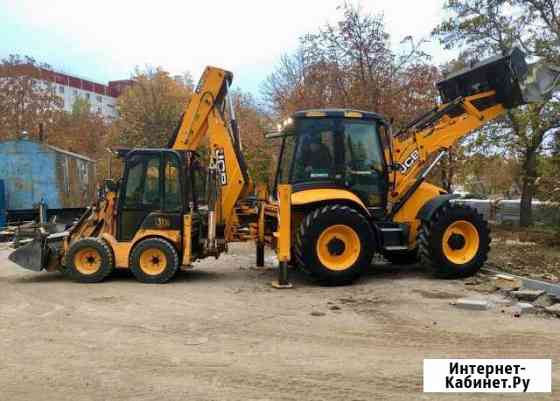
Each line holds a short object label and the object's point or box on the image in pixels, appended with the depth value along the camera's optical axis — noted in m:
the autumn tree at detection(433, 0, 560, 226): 15.53
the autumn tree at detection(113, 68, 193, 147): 27.22
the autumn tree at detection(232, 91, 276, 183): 20.97
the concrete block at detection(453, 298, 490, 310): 6.30
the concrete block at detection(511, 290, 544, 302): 6.62
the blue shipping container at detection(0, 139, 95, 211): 18.08
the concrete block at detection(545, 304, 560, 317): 5.98
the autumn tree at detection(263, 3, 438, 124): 15.70
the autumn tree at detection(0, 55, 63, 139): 31.59
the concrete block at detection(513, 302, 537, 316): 6.11
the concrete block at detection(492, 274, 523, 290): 7.41
